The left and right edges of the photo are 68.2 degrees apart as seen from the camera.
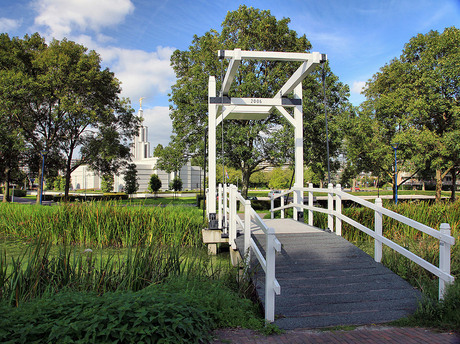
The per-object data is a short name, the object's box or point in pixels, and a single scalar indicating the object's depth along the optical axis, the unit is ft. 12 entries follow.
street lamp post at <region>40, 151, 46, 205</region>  78.95
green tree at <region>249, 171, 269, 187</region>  214.51
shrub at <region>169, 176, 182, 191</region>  173.31
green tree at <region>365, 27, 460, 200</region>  71.72
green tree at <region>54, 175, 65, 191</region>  233.39
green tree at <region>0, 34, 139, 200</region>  75.00
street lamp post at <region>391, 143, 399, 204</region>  71.59
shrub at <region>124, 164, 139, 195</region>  128.88
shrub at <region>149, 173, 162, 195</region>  150.30
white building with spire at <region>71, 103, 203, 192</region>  223.10
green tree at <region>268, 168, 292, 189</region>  211.41
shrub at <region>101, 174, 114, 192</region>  185.16
